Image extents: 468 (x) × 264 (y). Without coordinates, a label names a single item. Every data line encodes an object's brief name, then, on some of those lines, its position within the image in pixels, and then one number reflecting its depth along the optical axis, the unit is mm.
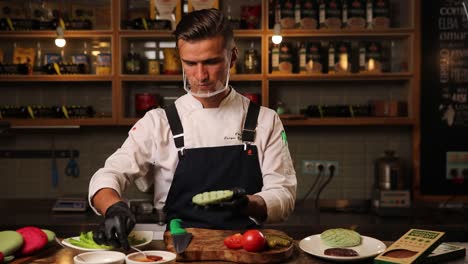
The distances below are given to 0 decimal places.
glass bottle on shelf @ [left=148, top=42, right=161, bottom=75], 4371
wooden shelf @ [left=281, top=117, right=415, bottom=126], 4297
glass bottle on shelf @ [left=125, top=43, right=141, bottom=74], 4371
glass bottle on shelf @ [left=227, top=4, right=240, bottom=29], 4277
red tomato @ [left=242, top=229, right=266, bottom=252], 1745
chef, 2176
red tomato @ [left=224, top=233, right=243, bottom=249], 1772
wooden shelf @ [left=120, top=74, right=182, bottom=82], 4281
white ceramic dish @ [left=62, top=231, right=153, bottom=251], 1889
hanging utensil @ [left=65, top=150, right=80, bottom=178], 4633
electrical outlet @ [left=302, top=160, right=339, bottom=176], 4621
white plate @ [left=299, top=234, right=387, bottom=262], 1808
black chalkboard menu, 4434
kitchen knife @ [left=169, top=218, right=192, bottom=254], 1776
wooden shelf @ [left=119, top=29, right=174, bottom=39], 4281
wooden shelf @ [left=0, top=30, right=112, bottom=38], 4281
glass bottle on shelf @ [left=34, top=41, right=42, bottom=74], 4609
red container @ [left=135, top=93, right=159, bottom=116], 4391
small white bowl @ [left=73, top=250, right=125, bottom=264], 1632
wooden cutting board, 1744
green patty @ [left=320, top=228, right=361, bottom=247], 1942
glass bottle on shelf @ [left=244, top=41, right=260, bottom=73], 4348
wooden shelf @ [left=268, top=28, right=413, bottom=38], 4250
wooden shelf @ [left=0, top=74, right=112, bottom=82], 4289
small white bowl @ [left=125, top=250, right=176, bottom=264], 1641
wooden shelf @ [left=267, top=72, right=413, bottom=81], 4262
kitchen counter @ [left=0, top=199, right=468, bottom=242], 3861
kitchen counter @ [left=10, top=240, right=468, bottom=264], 1814
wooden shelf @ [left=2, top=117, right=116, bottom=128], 4297
